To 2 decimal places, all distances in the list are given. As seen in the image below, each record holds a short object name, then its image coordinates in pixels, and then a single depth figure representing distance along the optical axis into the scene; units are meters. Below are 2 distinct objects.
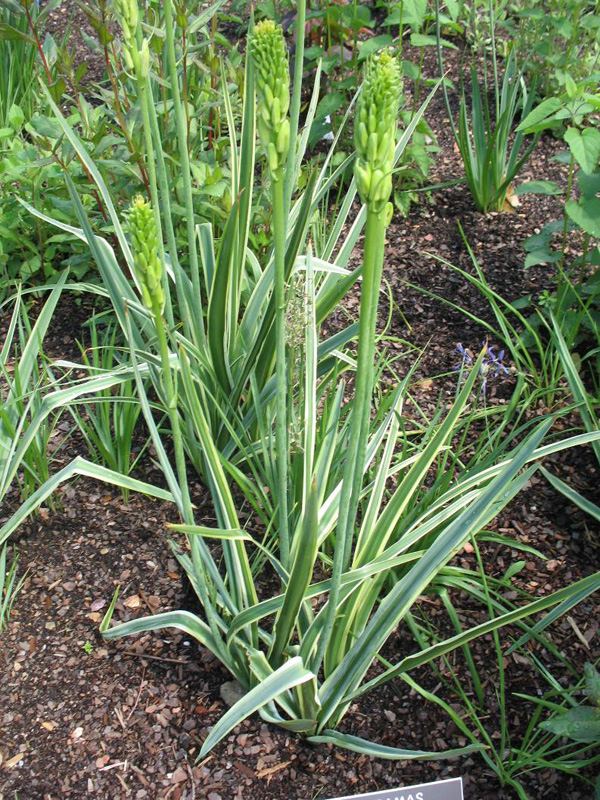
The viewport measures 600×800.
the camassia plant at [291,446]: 0.98
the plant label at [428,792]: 1.32
